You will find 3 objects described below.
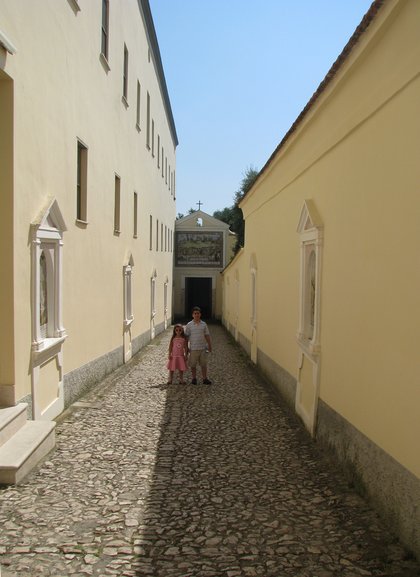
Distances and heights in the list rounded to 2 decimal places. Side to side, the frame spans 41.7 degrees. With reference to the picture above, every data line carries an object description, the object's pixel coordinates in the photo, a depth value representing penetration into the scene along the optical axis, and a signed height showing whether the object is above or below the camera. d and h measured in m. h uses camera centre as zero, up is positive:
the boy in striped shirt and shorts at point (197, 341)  11.26 -1.44
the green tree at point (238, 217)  48.67 +5.11
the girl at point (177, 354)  11.20 -1.69
